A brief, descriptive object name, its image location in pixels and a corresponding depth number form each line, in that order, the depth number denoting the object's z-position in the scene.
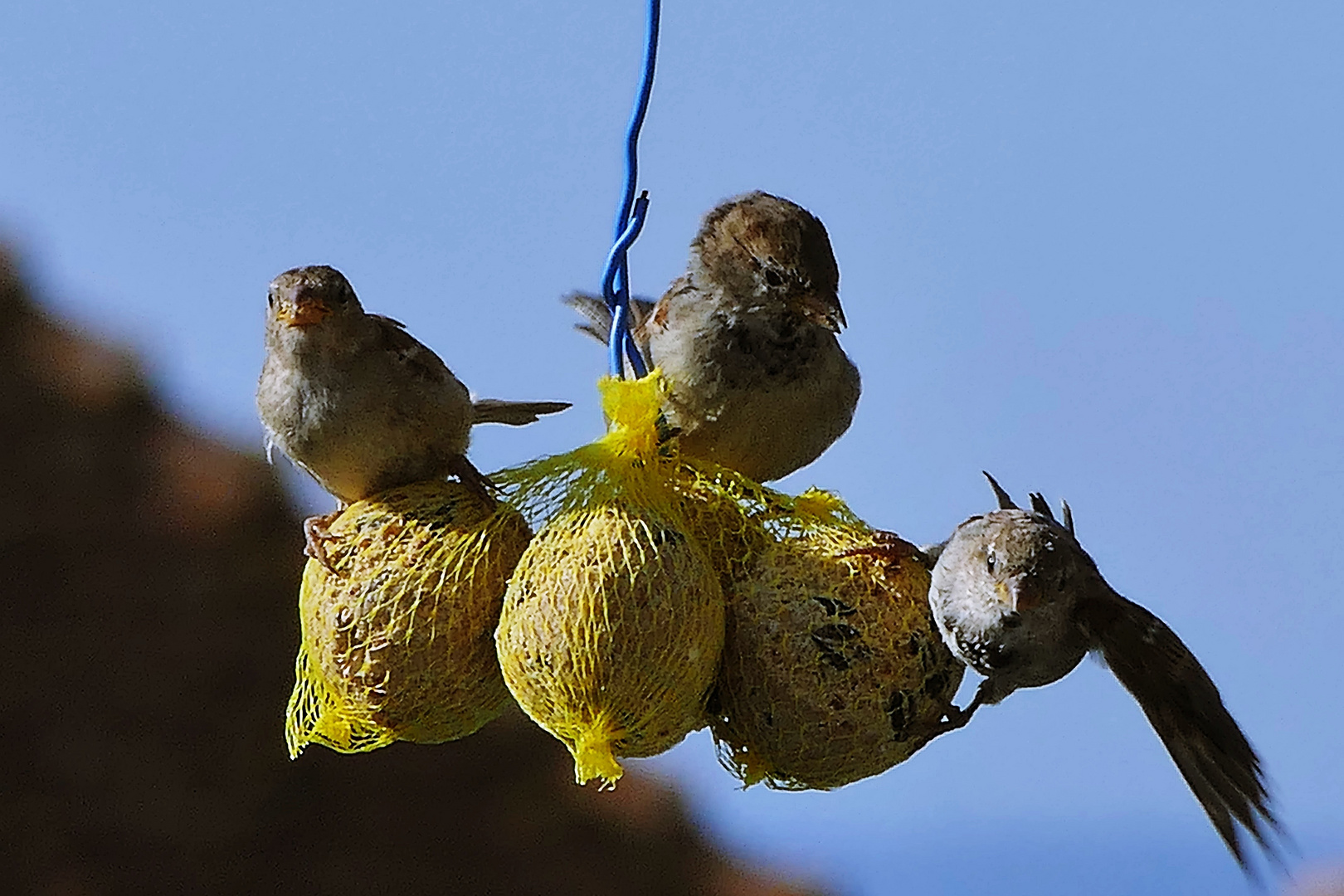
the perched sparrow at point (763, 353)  4.84
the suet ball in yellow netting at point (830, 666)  3.92
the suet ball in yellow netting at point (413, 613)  4.05
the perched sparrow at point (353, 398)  4.43
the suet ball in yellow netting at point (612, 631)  3.77
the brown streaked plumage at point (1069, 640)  3.79
